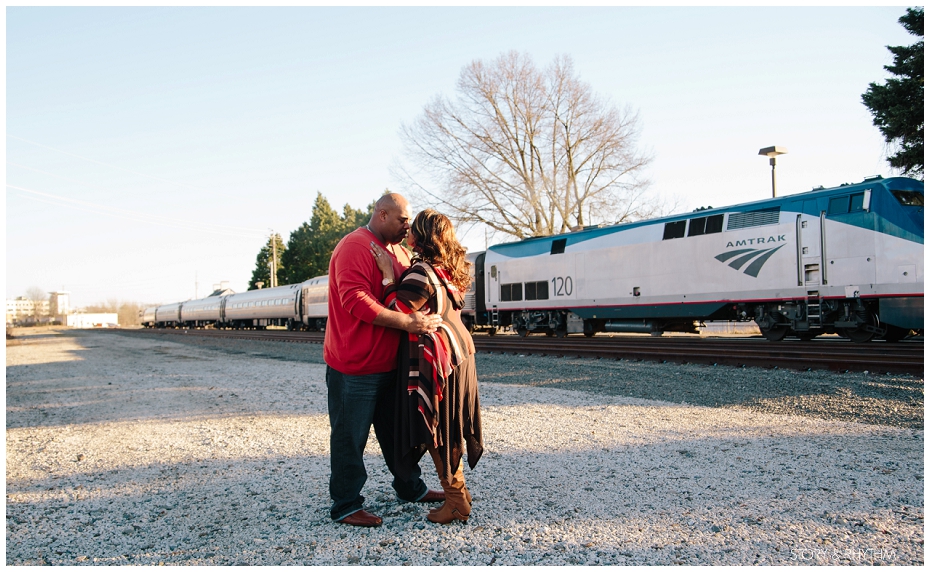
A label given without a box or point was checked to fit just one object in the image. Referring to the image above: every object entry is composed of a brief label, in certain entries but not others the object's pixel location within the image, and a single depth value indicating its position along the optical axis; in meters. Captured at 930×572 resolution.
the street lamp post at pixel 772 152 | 19.52
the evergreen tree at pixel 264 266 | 77.36
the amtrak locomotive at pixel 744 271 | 12.32
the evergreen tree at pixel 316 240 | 66.06
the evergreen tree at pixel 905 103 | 18.41
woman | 3.40
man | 3.48
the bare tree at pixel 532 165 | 33.84
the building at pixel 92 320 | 106.94
